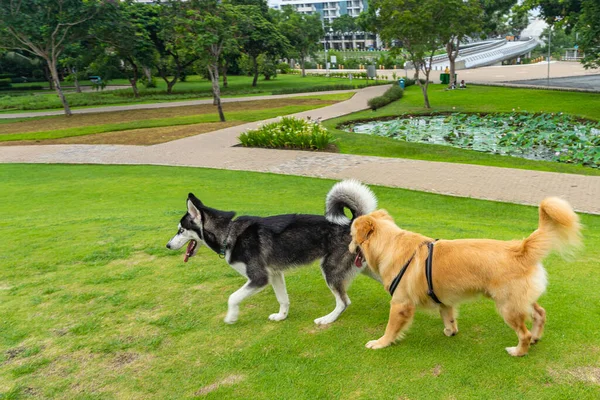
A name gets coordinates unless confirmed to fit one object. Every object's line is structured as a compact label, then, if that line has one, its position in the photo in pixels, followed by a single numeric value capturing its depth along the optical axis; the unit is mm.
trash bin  46156
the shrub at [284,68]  74788
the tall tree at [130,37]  38188
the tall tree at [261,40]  50125
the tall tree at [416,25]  27969
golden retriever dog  3666
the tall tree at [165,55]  41341
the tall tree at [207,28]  24500
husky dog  4879
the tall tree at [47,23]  31484
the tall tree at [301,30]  59953
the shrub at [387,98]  31812
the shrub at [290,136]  18812
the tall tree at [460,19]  28922
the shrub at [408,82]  46862
